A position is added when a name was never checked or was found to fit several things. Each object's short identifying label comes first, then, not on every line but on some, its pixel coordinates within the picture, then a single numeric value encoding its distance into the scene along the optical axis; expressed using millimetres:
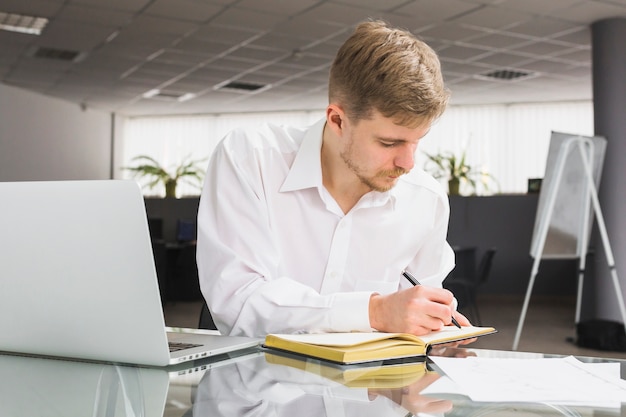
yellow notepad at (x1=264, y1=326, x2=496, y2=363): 1028
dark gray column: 5918
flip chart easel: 4699
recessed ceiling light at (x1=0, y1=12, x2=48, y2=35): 6262
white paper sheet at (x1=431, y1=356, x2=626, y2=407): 831
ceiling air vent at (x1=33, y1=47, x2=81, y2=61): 7418
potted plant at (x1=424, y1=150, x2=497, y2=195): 8078
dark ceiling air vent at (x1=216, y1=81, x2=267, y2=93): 9138
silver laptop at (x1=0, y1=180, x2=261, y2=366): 907
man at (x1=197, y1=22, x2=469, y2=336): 1307
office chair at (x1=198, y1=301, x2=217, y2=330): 1583
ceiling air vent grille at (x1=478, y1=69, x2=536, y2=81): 8469
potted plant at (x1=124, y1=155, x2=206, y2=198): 8992
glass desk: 773
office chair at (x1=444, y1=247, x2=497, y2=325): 6316
